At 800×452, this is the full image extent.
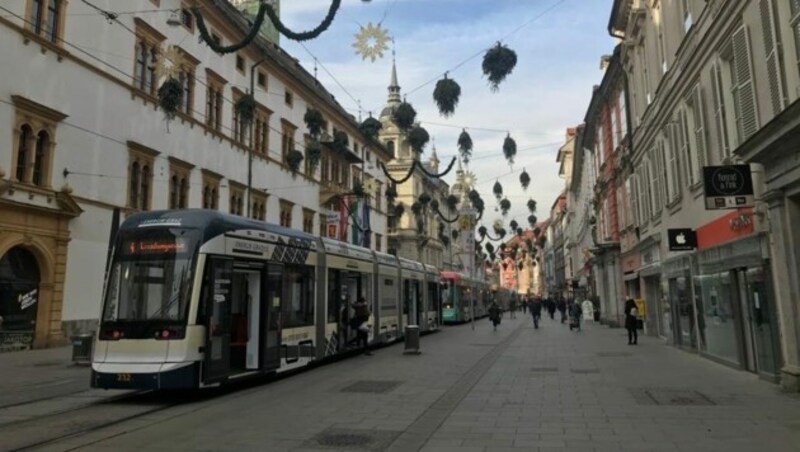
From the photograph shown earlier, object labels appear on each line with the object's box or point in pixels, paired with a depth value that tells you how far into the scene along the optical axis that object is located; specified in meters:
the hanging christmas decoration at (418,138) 16.53
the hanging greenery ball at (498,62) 12.38
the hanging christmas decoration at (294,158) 32.81
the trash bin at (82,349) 17.16
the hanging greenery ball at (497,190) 31.38
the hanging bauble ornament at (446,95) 13.62
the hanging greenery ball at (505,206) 34.78
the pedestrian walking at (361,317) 19.00
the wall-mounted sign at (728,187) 12.27
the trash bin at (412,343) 19.94
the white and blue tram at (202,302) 11.00
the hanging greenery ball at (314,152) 32.62
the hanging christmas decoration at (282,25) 9.48
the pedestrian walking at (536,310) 35.19
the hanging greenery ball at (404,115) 15.52
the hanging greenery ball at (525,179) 27.03
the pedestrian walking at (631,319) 22.58
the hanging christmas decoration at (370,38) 11.16
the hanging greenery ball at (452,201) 35.34
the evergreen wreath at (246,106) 21.75
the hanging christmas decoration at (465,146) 18.17
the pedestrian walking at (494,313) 34.09
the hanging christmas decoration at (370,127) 18.89
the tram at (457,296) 40.34
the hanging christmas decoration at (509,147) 20.20
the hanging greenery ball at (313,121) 25.41
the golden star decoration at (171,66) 15.23
